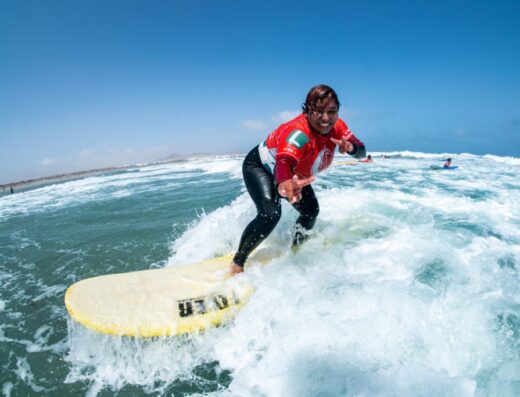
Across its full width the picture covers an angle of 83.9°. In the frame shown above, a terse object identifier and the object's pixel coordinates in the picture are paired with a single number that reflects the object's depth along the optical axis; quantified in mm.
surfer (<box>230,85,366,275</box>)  3039
